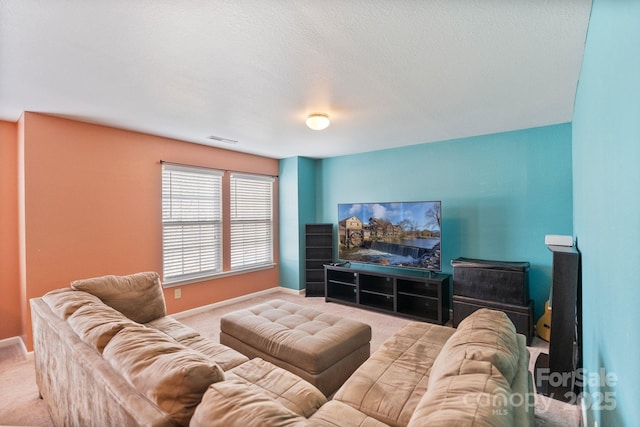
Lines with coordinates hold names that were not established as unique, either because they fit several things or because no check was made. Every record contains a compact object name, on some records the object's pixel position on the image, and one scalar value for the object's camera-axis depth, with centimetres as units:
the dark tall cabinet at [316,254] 488
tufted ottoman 202
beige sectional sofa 91
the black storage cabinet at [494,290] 308
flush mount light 284
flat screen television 370
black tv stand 369
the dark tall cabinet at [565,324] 206
